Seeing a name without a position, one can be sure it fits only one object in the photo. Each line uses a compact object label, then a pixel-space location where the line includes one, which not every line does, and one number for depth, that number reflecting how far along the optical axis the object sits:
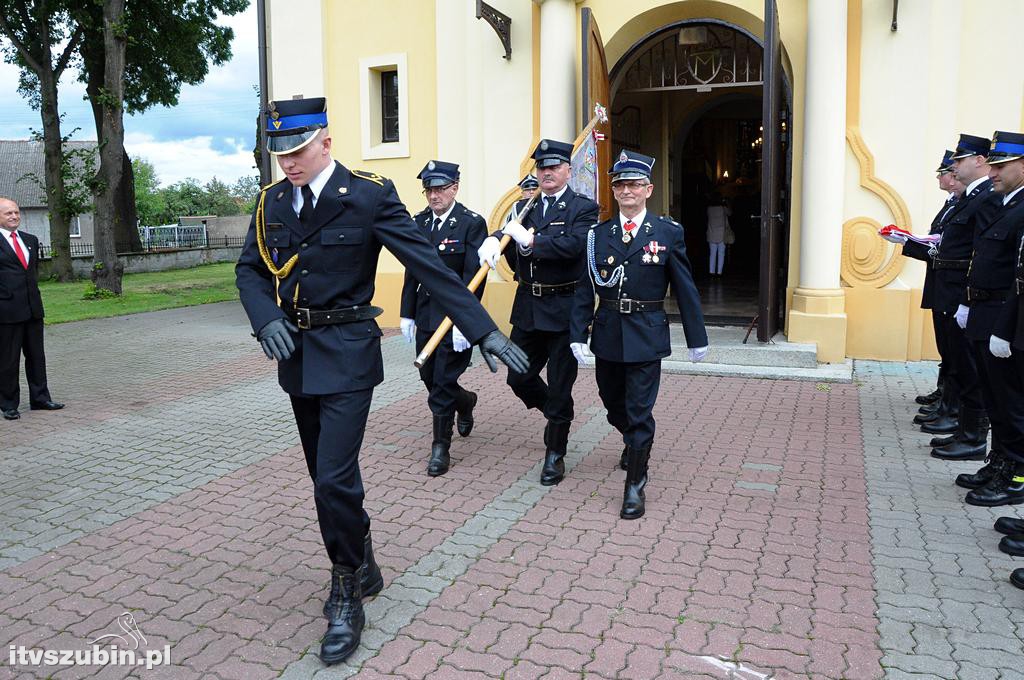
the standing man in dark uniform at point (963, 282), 6.02
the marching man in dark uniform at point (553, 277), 5.46
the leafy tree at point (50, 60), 23.22
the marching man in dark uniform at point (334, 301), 3.41
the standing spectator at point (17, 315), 7.63
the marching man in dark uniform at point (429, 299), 5.84
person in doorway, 16.39
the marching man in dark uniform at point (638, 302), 4.92
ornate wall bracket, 10.00
